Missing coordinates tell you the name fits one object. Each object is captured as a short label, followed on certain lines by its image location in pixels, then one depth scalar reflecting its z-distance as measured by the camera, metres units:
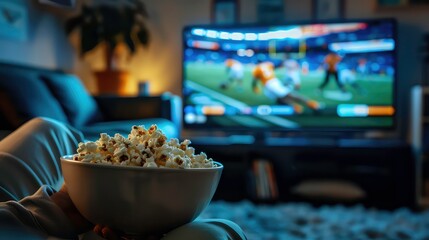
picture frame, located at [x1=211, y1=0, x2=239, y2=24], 3.38
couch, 1.85
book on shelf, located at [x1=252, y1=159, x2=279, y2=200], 2.84
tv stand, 2.75
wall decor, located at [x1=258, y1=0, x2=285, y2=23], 3.30
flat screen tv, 2.91
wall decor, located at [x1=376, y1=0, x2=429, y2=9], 3.07
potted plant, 3.27
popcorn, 0.51
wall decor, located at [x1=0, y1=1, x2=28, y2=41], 2.86
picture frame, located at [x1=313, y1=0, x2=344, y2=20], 3.20
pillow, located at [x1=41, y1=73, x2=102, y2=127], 2.40
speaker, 2.70
